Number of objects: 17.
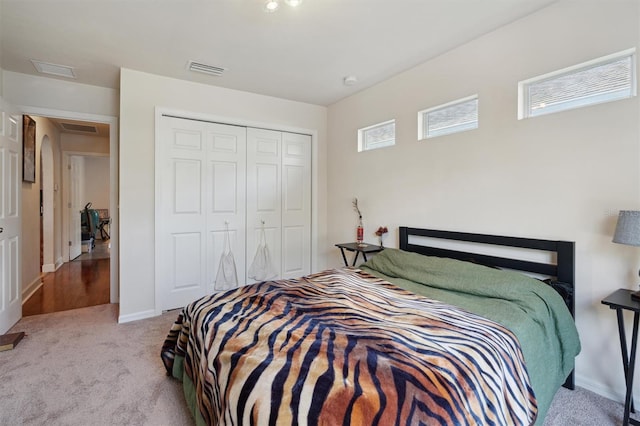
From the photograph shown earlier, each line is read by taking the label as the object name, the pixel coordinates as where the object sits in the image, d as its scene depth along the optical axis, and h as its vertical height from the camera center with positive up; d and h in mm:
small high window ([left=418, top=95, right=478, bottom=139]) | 2600 +834
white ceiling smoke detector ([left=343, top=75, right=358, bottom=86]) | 3255 +1401
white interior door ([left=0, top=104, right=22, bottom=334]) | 2693 -103
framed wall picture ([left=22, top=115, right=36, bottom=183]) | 3617 +699
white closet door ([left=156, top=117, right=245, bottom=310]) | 3301 +62
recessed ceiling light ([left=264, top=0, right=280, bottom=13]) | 1977 +1326
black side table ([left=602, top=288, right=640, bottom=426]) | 1576 -652
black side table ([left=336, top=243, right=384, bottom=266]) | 3234 -419
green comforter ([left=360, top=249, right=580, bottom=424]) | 1576 -569
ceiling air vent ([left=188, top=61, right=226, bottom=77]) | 2984 +1401
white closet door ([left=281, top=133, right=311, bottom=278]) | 4117 +50
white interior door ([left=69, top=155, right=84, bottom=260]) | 6077 +0
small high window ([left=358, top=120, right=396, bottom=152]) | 3357 +854
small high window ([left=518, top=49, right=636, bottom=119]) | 1822 +818
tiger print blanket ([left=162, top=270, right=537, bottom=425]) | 980 -590
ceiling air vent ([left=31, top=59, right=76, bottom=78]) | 2912 +1362
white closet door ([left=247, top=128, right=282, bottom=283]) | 3846 +229
